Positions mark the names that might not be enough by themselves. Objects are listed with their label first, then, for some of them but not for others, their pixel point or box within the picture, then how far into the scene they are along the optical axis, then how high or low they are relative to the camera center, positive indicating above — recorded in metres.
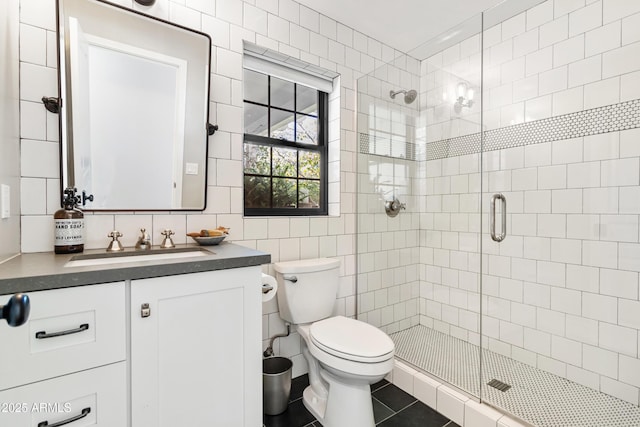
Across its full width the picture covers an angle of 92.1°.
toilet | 1.39 -0.65
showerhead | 2.40 +0.90
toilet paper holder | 1.42 -0.38
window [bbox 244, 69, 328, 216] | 2.00 +0.41
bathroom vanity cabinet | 0.82 -0.45
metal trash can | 1.65 -1.00
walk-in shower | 1.66 -0.01
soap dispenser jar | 1.23 -0.09
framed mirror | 1.32 +0.46
